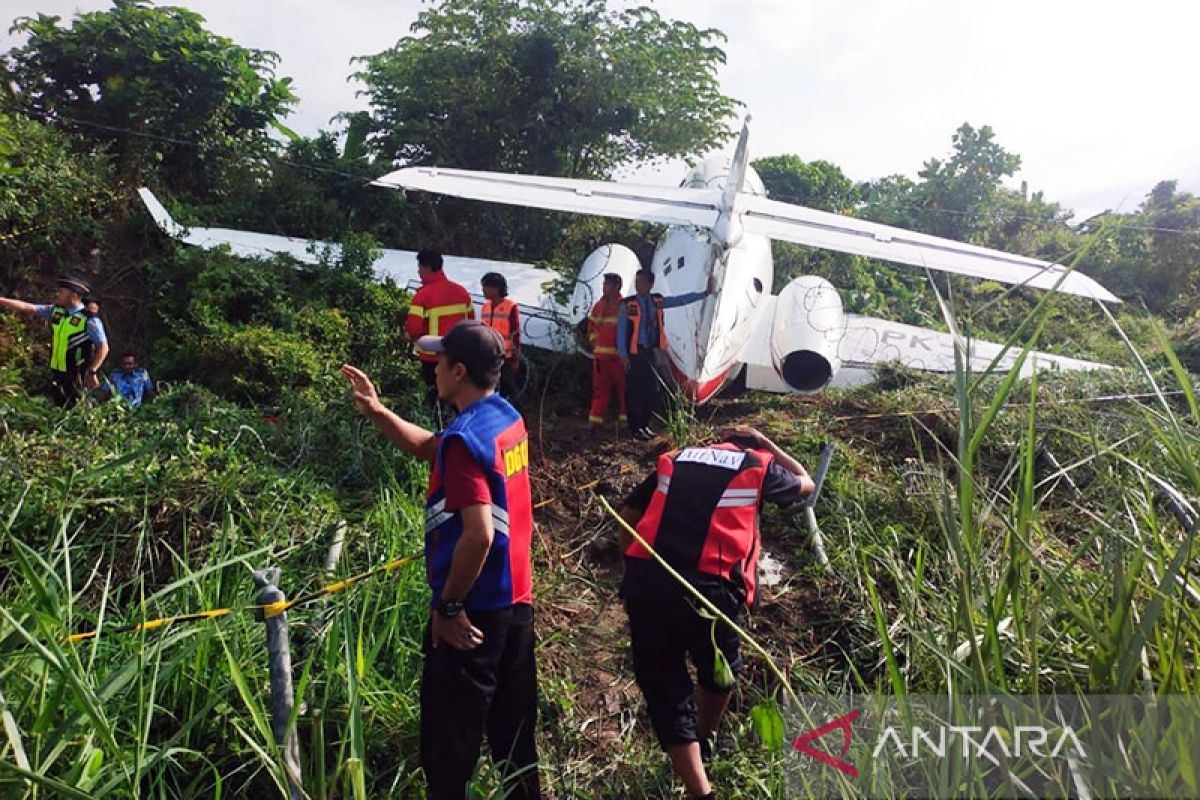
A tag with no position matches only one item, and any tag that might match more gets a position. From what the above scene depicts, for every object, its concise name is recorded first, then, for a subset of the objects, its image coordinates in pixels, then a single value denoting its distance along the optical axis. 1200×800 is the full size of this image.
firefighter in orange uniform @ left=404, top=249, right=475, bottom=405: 5.94
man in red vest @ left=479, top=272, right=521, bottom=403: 6.18
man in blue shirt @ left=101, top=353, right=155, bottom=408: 6.42
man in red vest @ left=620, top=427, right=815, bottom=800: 2.74
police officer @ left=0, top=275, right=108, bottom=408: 6.00
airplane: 7.17
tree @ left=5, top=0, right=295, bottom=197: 11.58
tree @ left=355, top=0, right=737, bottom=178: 14.82
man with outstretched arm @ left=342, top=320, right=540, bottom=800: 2.28
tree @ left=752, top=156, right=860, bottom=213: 20.66
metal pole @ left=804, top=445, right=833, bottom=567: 4.32
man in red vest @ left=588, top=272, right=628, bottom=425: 7.19
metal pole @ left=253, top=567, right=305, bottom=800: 2.16
